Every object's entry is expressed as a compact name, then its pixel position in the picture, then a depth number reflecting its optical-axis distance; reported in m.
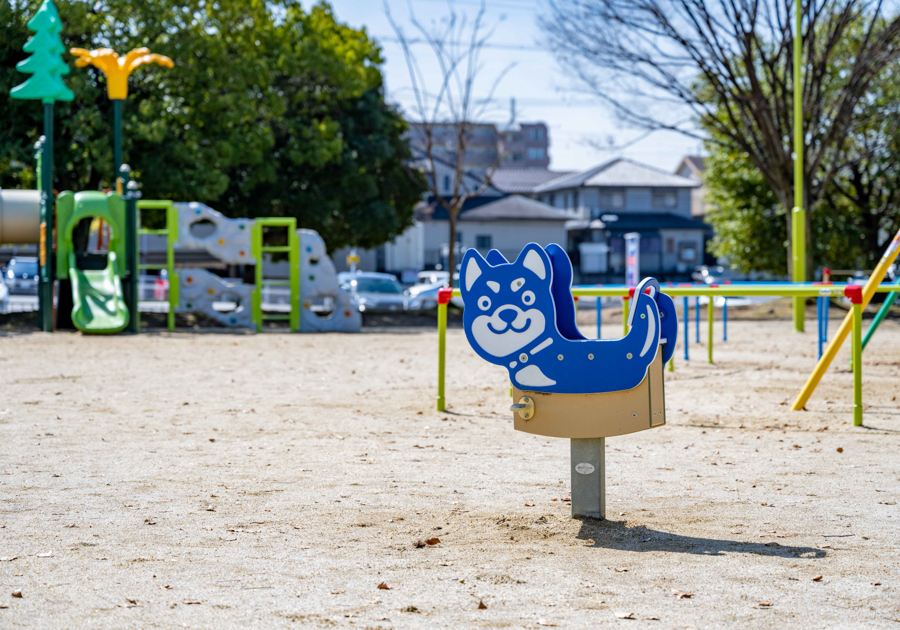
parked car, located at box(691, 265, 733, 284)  46.15
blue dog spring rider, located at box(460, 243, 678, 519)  4.32
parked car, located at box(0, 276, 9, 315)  21.25
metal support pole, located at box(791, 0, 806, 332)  17.69
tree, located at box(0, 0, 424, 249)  20.70
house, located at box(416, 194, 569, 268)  51.22
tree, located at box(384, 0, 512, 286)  27.03
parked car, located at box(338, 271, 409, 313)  25.17
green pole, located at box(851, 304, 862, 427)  7.22
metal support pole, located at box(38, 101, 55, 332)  16.94
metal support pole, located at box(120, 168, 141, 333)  17.17
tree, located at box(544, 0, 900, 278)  19.88
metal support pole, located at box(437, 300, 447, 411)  8.19
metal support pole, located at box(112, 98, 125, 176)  18.53
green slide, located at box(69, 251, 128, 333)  16.41
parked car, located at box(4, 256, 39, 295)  30.00
